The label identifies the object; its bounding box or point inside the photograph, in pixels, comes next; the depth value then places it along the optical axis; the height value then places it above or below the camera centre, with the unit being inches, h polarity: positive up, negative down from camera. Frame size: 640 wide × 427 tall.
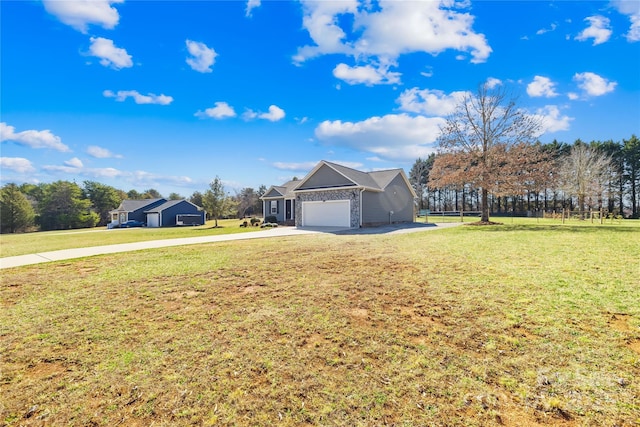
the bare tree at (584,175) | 1252.5 +125.7
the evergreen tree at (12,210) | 1472.7 +14.0
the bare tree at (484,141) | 784.3 +190.2
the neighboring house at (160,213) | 1489.9 -15.2
